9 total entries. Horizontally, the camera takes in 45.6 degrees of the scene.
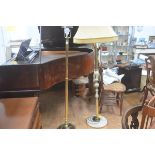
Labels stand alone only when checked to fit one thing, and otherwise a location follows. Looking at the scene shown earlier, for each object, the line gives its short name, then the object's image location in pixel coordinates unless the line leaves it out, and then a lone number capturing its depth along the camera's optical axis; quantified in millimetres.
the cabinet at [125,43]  5680
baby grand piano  2541
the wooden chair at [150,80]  2954
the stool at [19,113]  1644
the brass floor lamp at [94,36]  2043
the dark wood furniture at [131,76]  4230
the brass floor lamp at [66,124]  2750
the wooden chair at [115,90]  3309
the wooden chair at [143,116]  1295
